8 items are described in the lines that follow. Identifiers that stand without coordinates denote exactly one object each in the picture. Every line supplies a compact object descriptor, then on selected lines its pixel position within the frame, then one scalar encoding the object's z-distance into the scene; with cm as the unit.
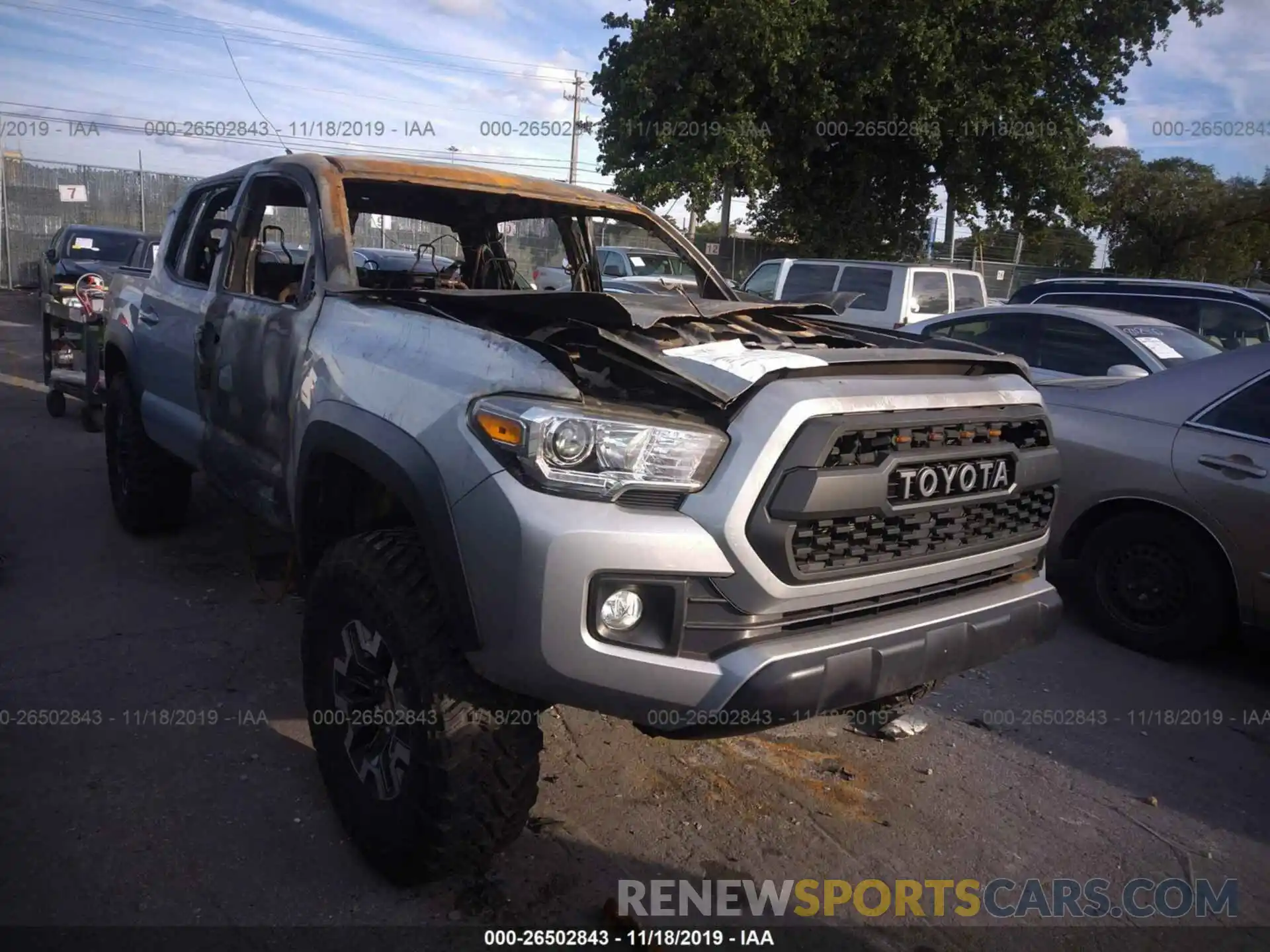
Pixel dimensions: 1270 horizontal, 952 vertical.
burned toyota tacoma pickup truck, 223
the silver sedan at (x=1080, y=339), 678
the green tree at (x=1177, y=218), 3162
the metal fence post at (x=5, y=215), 2184
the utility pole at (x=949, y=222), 2253
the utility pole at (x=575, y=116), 3547
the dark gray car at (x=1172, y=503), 434
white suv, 1339
